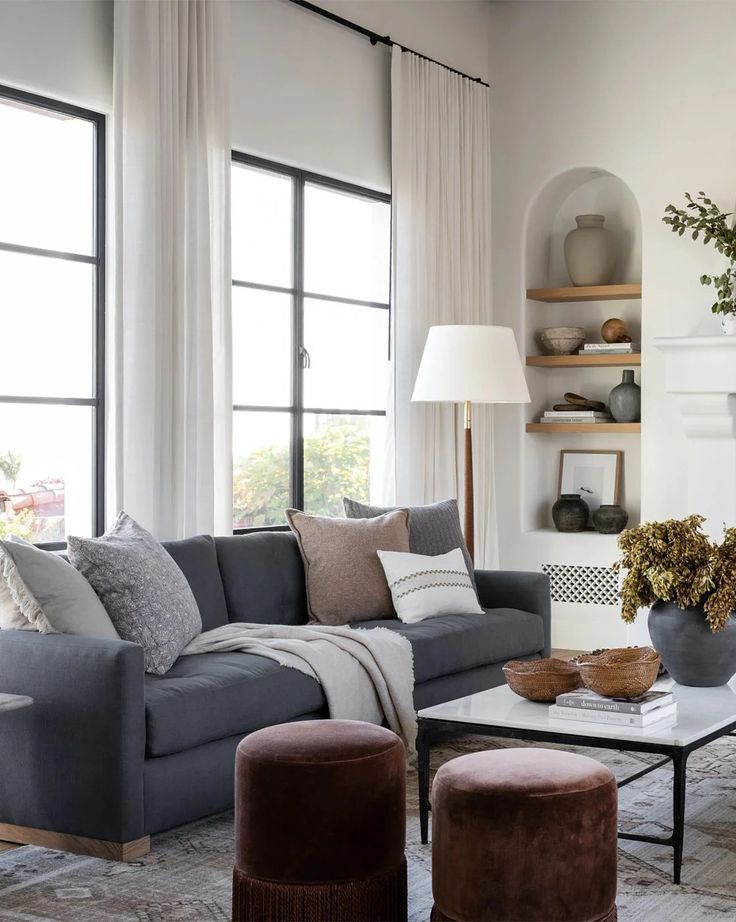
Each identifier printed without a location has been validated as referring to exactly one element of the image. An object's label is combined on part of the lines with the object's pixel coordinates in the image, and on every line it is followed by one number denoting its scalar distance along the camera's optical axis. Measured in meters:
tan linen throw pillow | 4.91
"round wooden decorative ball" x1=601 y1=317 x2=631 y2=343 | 7.04
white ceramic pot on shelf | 7.07
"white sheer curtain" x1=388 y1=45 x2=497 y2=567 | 6.46
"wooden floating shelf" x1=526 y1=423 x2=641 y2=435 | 6.89
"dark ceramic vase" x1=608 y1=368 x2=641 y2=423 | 6.95
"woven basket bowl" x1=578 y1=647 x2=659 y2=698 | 3.39
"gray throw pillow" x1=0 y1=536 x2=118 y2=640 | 3.59
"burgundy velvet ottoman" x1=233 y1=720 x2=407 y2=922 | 2.74
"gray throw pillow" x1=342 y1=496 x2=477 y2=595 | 5.30
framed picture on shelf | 7.15
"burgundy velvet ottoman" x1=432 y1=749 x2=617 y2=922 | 2.57
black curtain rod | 5.93
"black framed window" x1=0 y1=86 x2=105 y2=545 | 4.62
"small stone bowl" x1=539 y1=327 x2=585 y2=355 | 7.18
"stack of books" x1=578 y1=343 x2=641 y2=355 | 6.99
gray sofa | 3.33
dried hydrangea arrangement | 3.84
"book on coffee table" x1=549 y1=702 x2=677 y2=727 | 3.31
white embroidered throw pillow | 4.93
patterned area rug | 3.00
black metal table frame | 3.17
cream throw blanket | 4.07
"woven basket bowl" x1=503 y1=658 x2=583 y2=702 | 3.57
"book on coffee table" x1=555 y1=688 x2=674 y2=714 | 3.32
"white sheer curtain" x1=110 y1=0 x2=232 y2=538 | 4.81
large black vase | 3.86
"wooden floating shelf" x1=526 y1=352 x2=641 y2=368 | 6.96
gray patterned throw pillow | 3.81
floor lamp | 5.84
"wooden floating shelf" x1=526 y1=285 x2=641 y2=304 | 6.96
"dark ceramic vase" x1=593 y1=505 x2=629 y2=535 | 6.98
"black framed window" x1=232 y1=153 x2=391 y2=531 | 5.76
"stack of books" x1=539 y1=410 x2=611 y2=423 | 7.10
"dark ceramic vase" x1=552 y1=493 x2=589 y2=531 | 7.11
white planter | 6.32
